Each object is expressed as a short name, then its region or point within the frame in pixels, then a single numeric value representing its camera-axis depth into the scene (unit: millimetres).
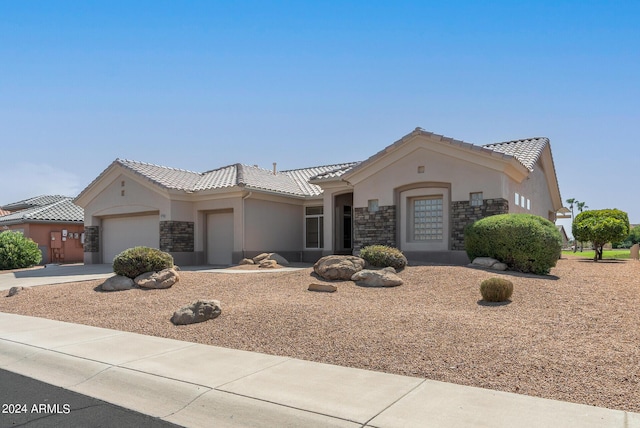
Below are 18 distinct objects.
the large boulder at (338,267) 12836
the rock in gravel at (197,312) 9422
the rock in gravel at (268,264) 19305
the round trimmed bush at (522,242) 13469
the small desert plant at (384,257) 13508
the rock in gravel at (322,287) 11523
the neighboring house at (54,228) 30141
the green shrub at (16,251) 24484
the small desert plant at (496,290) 9812
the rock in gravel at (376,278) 11977
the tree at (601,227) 22188
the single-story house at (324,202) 17141
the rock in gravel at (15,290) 13884
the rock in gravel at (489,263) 13655
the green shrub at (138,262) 13875
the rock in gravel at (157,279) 13430
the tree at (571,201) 119319
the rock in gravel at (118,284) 13469
